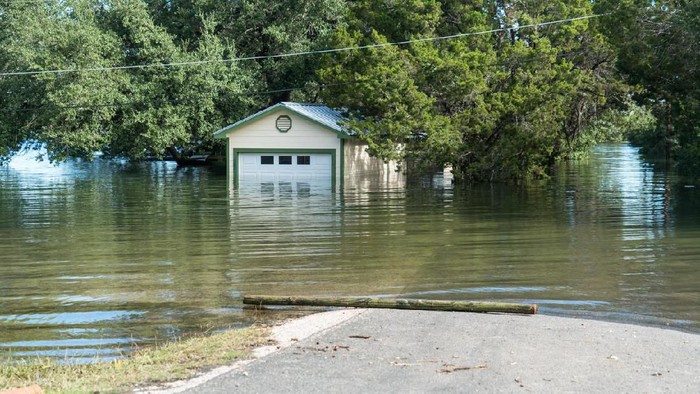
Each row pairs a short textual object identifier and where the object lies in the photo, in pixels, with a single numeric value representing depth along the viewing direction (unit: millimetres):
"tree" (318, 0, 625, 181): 37344
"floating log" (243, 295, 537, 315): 10961
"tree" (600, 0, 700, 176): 26973
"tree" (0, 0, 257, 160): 45156
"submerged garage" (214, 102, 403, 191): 40906
